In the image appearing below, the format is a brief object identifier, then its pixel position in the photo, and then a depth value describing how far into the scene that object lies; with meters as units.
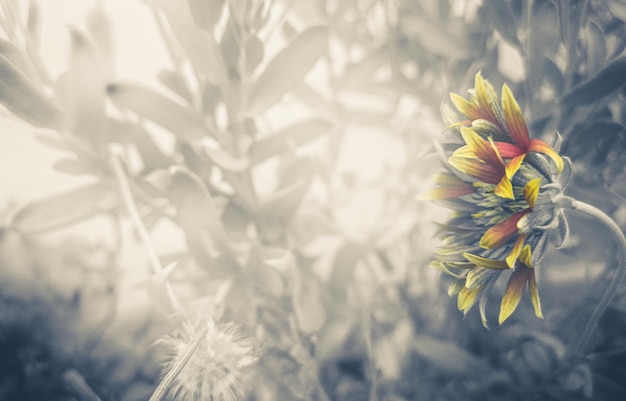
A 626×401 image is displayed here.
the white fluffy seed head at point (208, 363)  0.29
